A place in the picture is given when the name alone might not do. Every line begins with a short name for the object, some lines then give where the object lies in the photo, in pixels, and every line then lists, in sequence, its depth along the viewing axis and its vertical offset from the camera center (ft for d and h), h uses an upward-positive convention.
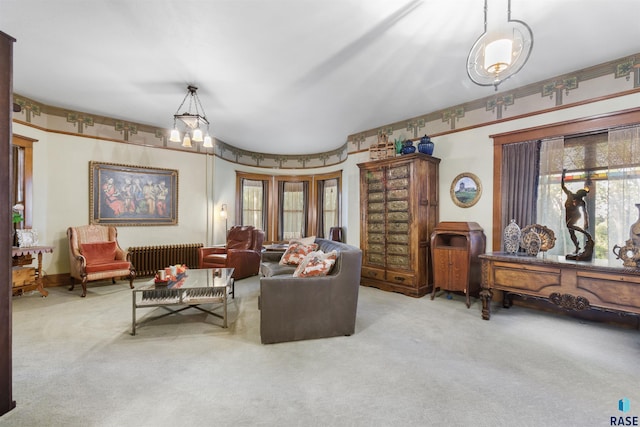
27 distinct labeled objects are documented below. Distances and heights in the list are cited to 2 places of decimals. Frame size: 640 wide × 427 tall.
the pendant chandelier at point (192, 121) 12.51 +4.25
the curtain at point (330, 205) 24.44 +0.65
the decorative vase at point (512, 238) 11.37 -1.03
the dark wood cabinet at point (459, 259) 12.65 -2.18
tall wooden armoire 14.17 -0.43
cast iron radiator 17.54 -3.04
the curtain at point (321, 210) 25.20 +0.15
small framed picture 13.85 +1.21
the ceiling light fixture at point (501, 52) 6.47 +3.92
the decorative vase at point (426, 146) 14.66 +3.57
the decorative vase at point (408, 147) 14.76 +3.52
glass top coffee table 9.62 -3.00
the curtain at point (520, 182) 12.07 +1.43
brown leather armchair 16.96 -2.65
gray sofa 8.67 -2.97
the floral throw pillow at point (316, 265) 9.18 -1.80
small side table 12.84 -2.54
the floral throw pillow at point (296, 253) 14.32 -2.16
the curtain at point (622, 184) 9.92 +1.11
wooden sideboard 8.22 -2.29
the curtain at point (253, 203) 24.52 +0.81
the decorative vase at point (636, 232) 8.50 -0.59
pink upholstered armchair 13.78 -2.42
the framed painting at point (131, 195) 16.70 +1.05
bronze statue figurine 9.78 -0.02
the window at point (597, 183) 10.03 +1.23
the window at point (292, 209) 25.98 +0.28
